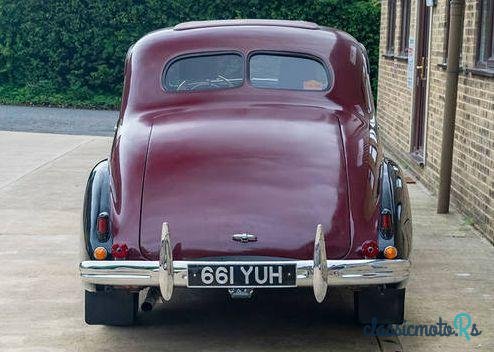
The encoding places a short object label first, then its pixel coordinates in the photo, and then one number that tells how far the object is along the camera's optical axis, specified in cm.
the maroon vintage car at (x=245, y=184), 555
